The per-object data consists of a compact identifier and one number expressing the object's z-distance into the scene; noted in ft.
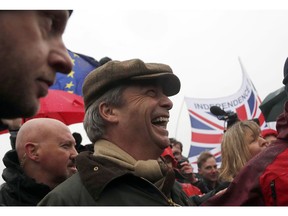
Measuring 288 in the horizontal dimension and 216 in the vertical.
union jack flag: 15.33
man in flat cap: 4.39
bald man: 5.58
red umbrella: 9.49
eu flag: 11.46
